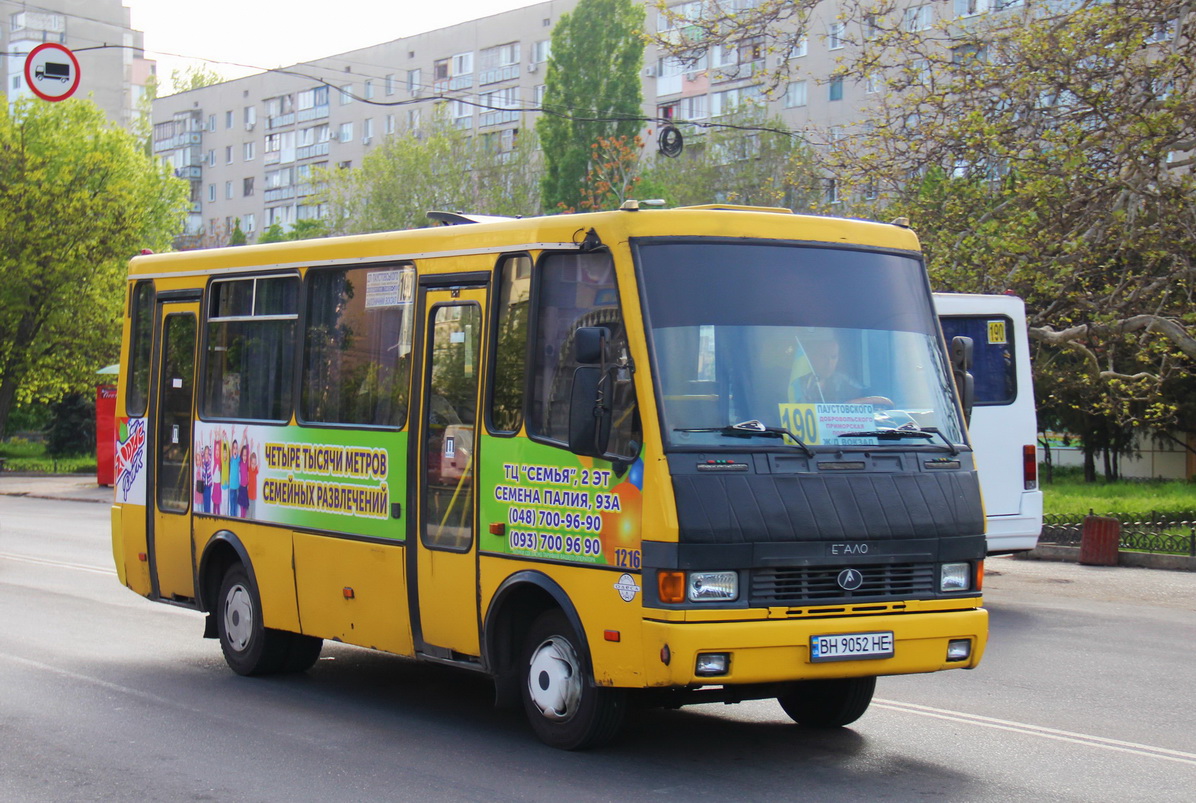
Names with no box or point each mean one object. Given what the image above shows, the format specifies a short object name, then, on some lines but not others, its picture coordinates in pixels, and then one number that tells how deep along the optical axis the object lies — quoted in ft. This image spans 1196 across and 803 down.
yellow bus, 22.43
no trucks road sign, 69.77
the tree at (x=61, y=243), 148.46
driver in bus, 23.79
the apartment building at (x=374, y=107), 214.69
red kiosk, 120.37
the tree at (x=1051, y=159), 60.03
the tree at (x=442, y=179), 216.54
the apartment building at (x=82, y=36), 306.76
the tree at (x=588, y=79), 192.13
